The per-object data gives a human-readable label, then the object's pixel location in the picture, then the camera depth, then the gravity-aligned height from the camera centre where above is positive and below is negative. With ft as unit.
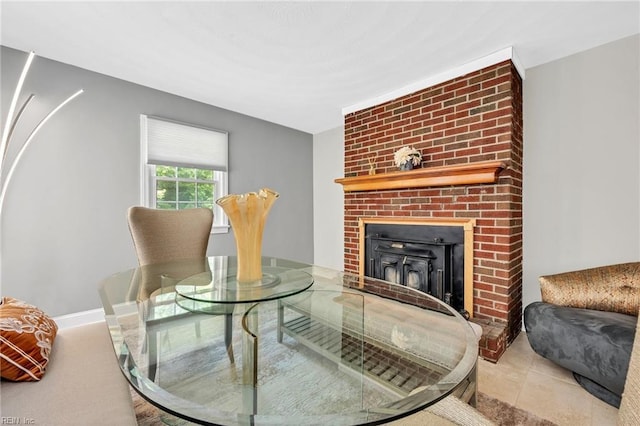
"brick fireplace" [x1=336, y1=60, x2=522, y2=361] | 6.97 +1.02
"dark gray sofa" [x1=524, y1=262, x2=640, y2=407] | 4.66 -2.05
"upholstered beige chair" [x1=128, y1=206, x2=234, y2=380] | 4.93 -0.89
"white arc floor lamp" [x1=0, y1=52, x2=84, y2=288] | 6.17 +1.63
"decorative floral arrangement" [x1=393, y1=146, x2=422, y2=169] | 8.39 +1.71
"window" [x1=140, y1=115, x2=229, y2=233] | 9.36 +1.71
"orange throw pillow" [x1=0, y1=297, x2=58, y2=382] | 2.94 -1.49
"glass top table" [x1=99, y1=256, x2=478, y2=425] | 2.53 -1.80
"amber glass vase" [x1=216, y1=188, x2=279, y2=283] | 4.44 -0.17
